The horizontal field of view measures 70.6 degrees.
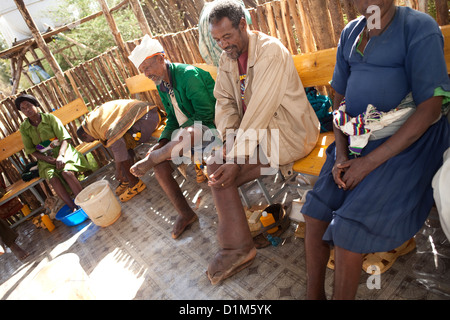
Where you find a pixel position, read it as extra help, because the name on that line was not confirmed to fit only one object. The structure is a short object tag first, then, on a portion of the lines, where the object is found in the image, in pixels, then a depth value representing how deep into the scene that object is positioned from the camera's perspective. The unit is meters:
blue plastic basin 4.58
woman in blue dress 1.64
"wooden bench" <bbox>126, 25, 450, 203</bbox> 2.53
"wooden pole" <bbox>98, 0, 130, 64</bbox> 5.77
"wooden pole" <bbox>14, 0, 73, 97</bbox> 5.70
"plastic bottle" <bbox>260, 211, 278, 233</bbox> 2.91
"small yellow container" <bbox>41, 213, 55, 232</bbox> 4.87
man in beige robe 2.41
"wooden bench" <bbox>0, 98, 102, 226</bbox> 5.16
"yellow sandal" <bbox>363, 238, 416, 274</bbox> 2.21
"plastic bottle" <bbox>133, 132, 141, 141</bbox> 4.79
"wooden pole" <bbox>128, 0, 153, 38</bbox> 5.58
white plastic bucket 4.11
